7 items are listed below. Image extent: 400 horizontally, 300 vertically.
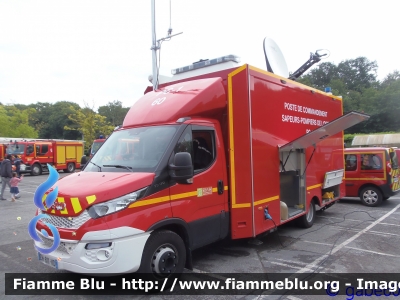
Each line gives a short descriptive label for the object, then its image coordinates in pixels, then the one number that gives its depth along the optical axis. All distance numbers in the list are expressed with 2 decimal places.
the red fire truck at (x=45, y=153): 24.64
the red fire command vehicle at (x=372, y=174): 10.66
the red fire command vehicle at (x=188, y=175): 3.82
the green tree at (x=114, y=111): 60.04
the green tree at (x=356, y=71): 73.94
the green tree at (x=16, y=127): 47.28
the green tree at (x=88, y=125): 36.19
